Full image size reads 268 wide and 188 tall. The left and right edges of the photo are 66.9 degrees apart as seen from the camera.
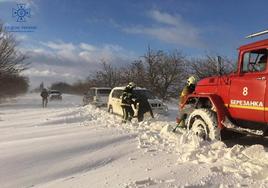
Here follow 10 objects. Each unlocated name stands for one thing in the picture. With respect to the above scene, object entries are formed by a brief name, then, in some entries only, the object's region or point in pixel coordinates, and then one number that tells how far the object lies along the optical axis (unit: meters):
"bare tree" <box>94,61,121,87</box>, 27.28
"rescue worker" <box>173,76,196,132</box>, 5.90
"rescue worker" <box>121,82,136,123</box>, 8.15
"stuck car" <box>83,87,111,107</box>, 13.96
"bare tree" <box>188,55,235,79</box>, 16.77
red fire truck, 4.15
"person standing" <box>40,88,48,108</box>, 18.78
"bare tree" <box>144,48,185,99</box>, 21.91
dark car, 28.53
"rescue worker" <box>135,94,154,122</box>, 8.34
